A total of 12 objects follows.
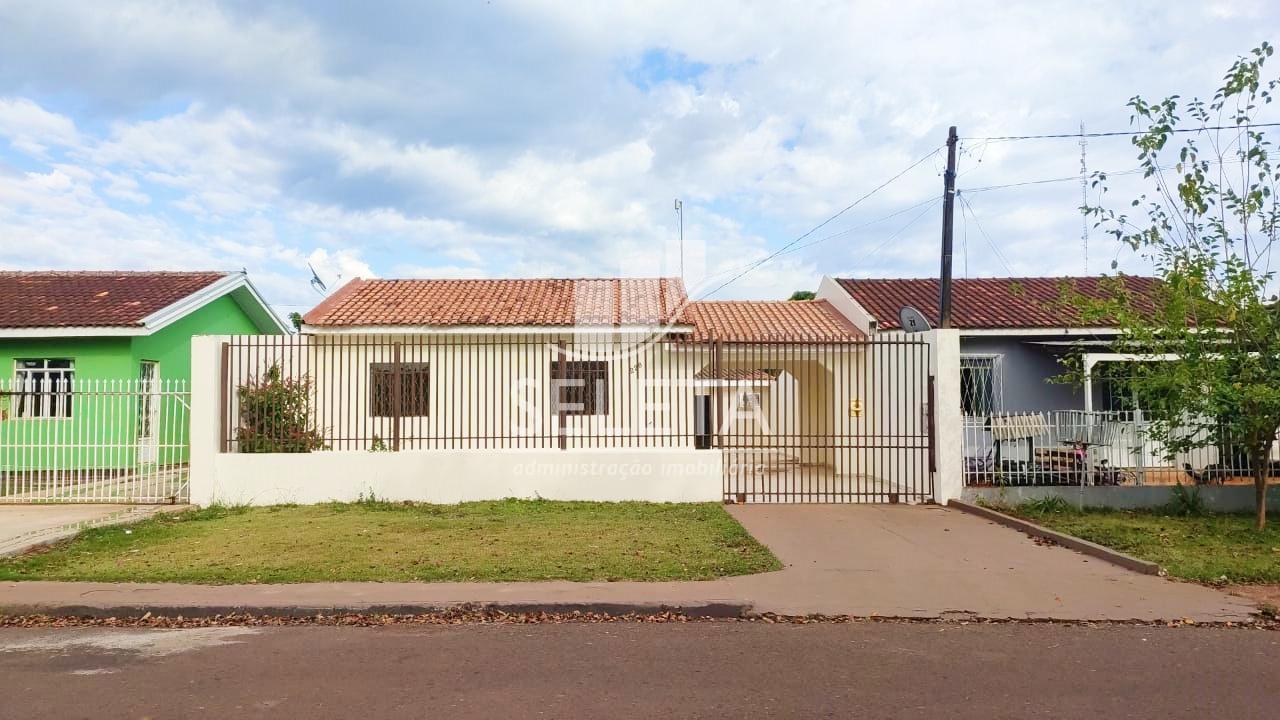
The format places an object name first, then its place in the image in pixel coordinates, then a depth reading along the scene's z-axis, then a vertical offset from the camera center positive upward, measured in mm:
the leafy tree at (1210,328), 8969 +709
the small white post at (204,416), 10453 -140
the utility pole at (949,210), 12156 +2706
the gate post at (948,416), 10773 -286
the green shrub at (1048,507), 10195 -1427
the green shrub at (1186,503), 10211 -1402
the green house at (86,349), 13734 +1014
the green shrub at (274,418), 10844 -187
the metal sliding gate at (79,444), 10844 -589
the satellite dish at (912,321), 14094 +1286
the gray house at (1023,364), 11312 +516
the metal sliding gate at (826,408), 11031 -231
